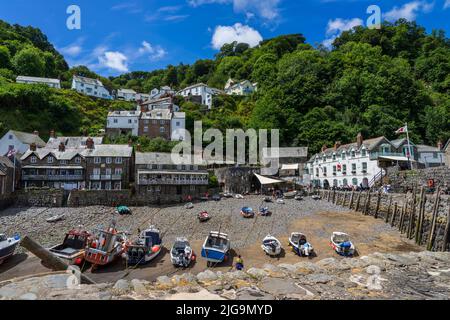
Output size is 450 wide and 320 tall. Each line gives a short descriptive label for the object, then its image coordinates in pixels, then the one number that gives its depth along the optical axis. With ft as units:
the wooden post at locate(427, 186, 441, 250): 69.46
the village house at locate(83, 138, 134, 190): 142.10
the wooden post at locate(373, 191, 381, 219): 103.09
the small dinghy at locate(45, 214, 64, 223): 102.01
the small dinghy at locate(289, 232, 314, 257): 70.49
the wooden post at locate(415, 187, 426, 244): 75.31
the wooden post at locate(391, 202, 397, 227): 92.02
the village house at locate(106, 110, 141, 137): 217.36
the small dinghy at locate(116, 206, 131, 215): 115.65
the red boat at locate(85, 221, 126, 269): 64.75
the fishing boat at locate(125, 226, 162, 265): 66.08
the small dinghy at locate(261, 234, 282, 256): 70.54
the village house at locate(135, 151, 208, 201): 140.46
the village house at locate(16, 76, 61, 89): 261.24
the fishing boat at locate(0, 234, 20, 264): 69.51
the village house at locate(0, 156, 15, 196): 116.67
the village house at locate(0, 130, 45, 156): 159.84
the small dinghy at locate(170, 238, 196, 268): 64.85
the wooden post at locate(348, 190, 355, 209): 117.59
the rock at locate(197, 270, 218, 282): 26.35
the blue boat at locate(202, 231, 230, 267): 65.92
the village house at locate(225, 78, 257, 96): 336.90
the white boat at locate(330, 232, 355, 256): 69.72
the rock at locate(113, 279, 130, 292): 22.24
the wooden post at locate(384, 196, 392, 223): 97.19
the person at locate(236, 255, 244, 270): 59.88
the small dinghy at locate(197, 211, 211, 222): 103.19
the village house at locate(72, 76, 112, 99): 297.74
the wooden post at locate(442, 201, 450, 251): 66.70
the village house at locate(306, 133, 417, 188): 146.00
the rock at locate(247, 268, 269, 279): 27.12
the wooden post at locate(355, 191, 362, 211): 114.27
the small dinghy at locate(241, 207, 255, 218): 106.42
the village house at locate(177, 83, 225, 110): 317.22
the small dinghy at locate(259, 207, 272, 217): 109.28
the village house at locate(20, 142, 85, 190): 135.85
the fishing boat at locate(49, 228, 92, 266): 67.41
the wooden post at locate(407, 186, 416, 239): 80.32
